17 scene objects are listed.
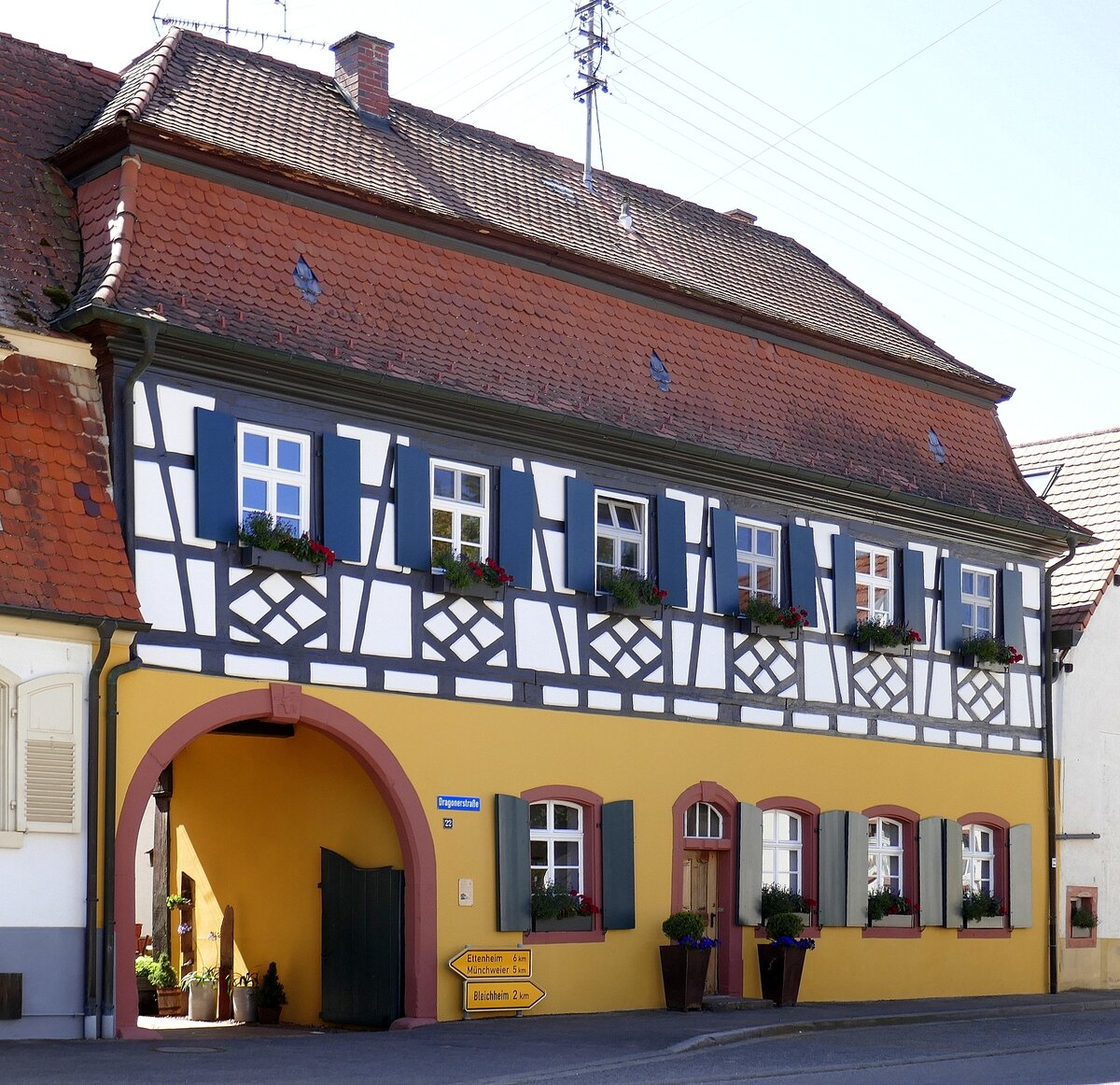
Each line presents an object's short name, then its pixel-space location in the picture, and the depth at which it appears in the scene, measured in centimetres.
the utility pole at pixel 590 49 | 2555
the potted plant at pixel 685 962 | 2045
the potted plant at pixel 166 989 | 2170
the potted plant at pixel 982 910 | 2480
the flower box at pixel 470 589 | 1925
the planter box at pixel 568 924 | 1972
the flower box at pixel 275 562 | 1766
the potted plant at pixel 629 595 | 2069
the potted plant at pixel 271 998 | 2048
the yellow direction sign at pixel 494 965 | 1897
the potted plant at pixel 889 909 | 2353
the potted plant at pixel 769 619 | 2231
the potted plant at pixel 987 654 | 2533
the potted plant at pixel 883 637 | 2377
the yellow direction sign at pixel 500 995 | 1898
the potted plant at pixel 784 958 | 2159
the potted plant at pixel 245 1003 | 2061
